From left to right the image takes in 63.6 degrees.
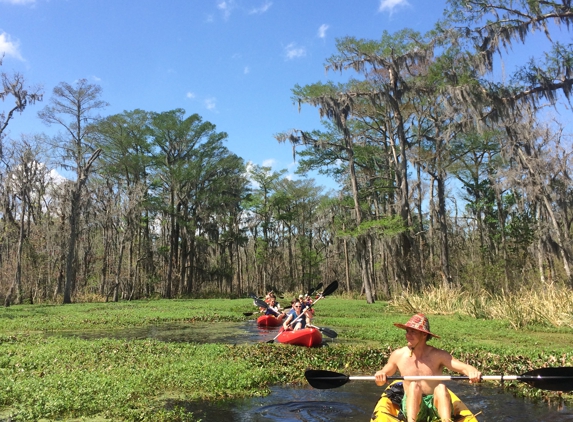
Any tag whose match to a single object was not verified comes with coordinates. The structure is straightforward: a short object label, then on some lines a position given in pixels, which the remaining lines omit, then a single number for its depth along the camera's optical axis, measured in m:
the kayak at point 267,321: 17.98
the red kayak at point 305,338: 12.16
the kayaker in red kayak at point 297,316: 13.66
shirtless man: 5.14
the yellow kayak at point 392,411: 4.98
